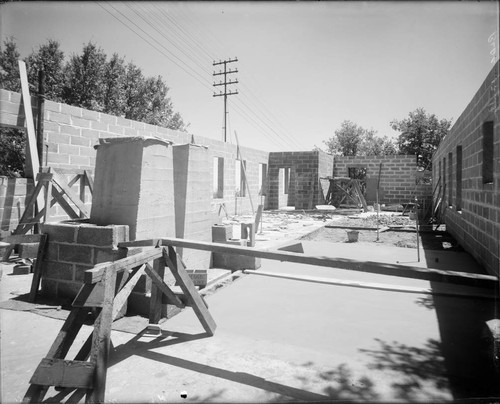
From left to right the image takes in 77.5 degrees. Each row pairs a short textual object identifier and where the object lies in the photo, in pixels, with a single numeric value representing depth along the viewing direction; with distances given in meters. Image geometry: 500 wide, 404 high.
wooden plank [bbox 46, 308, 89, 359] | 2.00
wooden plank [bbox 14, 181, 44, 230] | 5.41
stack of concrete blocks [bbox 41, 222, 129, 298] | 3.48
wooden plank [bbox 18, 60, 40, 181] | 6.04
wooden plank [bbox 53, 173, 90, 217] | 5.64
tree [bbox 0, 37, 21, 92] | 20.09
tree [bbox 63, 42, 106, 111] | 23.72
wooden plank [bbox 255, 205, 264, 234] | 8.36
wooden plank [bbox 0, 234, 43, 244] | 3.86
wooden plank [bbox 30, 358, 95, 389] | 1.85
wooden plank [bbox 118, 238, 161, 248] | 2.88
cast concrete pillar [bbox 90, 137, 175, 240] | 3.68
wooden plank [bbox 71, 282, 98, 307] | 2.09
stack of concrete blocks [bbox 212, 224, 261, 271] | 5.39
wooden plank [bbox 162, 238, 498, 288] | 2.13
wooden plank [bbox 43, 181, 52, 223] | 5.57
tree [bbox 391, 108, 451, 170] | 35.00
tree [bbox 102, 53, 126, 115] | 25.91
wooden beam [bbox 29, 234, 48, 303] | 3.76
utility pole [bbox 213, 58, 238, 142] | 29.44
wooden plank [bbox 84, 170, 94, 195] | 6.68
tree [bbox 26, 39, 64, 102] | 22.83
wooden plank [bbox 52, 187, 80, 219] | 5.87
